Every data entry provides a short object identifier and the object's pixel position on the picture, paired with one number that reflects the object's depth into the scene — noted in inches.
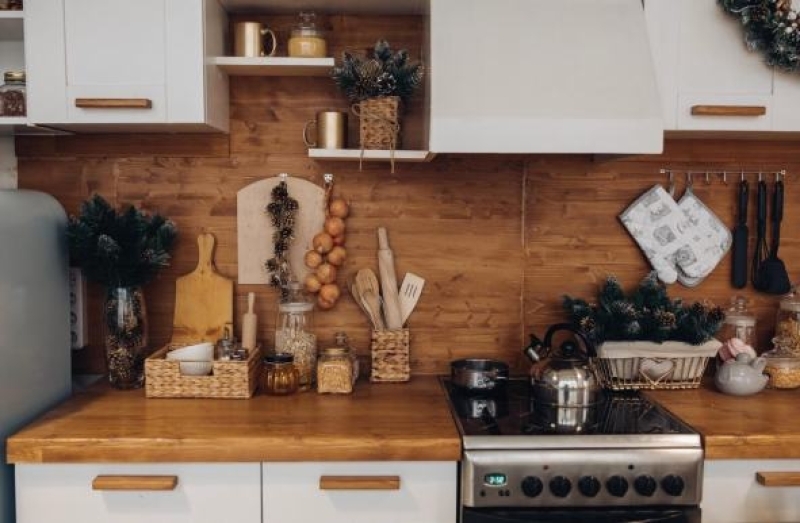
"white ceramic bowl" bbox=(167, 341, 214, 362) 90.8
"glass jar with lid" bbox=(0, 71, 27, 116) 86.7
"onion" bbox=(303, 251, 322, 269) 98.7
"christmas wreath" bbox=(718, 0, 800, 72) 85.2
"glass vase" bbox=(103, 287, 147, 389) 93.0
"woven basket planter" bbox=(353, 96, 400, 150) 90.0
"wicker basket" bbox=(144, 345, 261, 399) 88.9
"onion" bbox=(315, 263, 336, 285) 98.7
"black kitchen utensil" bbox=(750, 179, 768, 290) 102.6
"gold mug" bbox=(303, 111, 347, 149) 93.1
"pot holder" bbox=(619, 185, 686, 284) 102.3
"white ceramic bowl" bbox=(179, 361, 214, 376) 90.0
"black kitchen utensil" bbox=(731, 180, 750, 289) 102.5
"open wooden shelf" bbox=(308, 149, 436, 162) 89.6
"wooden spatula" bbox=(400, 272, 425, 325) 101.4
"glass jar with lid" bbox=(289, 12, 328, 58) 91.8
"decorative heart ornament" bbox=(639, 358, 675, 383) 94.3
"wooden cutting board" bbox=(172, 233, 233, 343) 99.9
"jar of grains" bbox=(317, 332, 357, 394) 90.7
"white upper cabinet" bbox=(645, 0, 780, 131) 87.4
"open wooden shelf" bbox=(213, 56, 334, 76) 89.7
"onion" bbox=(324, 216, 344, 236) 98.8
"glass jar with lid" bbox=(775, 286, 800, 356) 99.5
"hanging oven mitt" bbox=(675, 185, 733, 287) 102.7
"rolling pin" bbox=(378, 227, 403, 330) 99.0
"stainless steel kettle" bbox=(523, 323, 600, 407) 85.0
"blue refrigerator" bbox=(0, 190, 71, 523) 77.7
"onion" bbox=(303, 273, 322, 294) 99.3
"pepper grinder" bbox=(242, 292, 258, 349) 97.7
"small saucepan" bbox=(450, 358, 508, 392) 91.8
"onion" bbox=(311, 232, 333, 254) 98.7
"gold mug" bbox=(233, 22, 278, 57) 92.8
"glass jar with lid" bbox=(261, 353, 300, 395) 90.1
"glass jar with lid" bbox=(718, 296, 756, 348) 101.2
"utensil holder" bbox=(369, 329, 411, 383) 96.1
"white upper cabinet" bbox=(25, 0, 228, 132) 83.4
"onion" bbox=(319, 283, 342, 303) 98.9
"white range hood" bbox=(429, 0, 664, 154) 81.0
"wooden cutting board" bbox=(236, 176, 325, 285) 100.3
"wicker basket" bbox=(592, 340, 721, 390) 93.1
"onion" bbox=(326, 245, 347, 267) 99.0
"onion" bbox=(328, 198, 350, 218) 98.9
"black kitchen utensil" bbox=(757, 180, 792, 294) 102.2
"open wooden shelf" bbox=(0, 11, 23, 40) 84.1
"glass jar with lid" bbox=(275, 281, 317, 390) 95.1
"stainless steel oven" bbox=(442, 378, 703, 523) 75.5
